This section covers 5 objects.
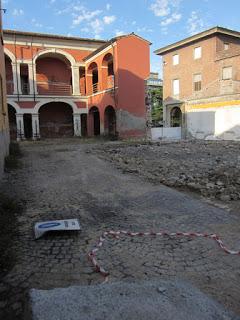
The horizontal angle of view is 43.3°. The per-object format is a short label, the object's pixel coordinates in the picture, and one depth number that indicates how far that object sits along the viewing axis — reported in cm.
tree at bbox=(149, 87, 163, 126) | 3941
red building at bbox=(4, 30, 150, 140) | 2080
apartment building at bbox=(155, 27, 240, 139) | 2167
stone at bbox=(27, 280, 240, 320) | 201
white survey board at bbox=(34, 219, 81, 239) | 394
